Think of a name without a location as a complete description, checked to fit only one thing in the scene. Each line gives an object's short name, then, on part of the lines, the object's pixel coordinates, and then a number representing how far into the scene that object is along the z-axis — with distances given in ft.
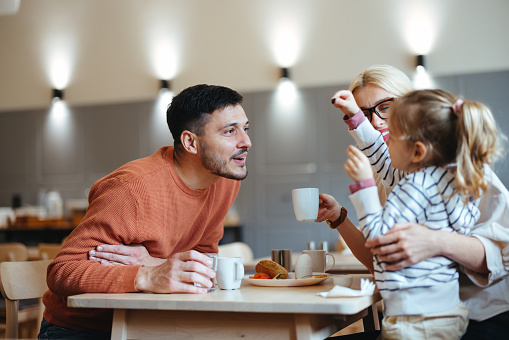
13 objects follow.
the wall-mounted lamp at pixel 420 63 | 18.58
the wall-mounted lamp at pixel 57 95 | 22.54
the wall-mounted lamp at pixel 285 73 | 19.92
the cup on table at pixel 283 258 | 6.55
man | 4.77
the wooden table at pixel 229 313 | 3.80
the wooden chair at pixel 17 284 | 6.77
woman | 3.97
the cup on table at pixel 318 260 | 5.80
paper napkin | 3.94
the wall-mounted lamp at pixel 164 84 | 21.27
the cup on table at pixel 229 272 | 4.79
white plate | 4.83
